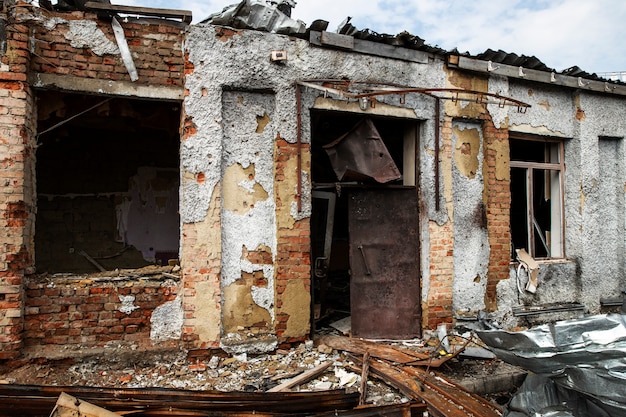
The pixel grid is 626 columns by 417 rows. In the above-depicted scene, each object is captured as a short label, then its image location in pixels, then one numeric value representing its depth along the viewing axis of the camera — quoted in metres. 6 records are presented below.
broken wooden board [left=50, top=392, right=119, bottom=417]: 2.96
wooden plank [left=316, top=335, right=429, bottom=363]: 4.78
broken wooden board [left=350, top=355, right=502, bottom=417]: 3.65
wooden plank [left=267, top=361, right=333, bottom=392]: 4.04
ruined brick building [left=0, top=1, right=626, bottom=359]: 4.39
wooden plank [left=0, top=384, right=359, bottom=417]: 3.21
